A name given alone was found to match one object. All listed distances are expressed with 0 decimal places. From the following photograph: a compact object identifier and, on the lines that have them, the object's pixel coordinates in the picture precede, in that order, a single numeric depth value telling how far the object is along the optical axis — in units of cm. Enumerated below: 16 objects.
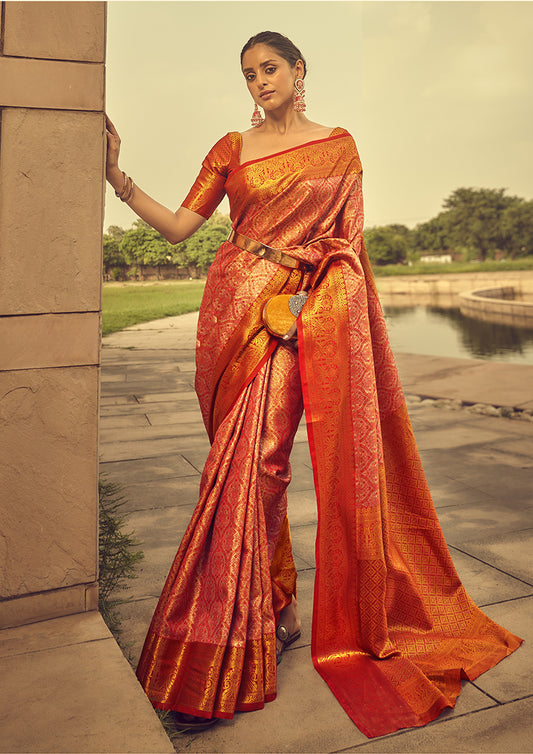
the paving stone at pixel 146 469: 375
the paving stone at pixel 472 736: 145
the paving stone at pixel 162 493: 326
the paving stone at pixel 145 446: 428
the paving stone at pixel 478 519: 283
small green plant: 213
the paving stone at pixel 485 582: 222
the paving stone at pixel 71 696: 127
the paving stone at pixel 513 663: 168
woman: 163
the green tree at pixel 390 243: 3559
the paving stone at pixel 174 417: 532
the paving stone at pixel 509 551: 244
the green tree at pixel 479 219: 3425
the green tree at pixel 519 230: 3294
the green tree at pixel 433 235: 3619
